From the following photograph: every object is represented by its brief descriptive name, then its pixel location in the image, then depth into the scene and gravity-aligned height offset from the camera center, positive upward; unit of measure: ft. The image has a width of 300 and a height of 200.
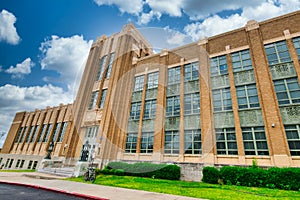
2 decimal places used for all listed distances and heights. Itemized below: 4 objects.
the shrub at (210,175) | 39.53 -1.77
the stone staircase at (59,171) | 47.44 -4.87
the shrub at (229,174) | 37.35 -1.34
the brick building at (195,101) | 42.47 +20.60
